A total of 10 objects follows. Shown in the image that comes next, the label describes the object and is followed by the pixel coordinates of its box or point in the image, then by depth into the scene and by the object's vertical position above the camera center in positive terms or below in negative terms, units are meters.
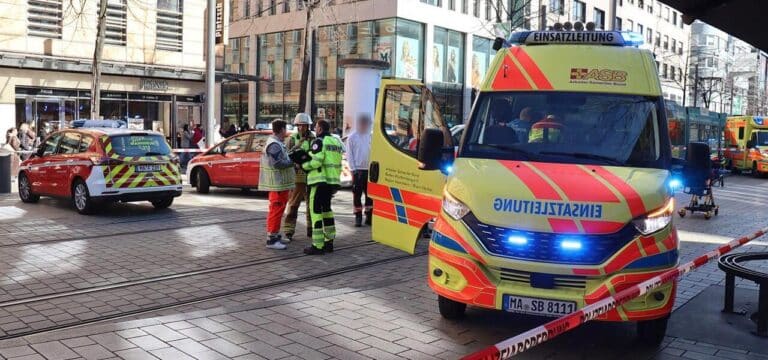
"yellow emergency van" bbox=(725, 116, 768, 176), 30.19 -0.47
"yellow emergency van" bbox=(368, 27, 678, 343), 5.18 -0.43
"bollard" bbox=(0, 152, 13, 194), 15.83 -1.19
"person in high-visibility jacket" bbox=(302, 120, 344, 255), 9.19 -0.77
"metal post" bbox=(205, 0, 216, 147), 21.00 +1.24
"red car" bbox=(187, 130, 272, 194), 15.77 -0.91
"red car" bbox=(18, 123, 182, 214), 12.41 -0.85
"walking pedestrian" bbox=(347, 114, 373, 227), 12.05 -0.62
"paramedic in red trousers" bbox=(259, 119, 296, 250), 9.48 -0.72
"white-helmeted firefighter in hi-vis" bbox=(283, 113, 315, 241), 10.09 -1.02
